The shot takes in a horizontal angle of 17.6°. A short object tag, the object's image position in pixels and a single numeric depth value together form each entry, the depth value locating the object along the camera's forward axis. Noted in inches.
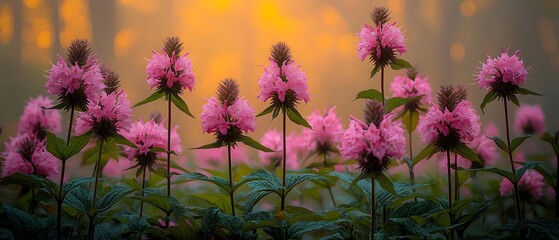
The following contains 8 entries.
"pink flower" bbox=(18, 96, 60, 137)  83.4
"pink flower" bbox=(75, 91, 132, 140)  75.5
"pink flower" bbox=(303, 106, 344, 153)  84.1
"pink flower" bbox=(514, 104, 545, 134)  94.3
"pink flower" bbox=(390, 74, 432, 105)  82.2
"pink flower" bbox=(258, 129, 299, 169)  87.0
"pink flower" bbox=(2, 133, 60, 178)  78.1
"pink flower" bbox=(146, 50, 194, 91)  76.9
